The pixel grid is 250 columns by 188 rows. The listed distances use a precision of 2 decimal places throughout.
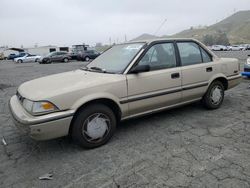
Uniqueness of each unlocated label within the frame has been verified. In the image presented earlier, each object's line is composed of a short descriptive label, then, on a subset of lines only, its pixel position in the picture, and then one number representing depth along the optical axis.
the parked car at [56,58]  22.30
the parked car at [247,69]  6.18
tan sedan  2.51
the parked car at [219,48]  39.45
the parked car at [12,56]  33.34
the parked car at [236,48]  38.18
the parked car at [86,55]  23.42
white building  40.23
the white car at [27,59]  26.54
